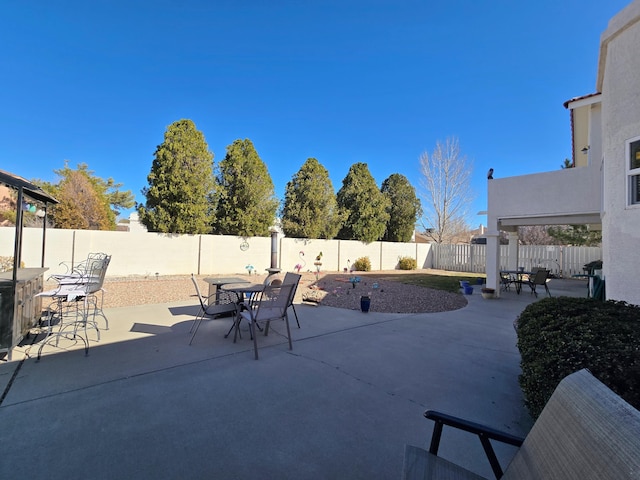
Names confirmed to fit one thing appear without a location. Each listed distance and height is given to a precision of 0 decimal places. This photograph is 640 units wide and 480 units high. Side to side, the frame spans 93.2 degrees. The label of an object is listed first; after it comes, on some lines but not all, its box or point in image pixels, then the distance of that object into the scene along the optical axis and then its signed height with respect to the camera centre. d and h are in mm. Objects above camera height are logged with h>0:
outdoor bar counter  3614 -893
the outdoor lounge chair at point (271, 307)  4250 -923
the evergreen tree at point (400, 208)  22344 +3149
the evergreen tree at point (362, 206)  19984 +2902
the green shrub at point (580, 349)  1869 -686
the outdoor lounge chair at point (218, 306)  4767 -1086
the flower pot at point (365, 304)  6957 -1274
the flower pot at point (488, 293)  9562 -1282
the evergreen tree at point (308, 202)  17781 +2715
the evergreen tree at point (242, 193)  15242 +2661
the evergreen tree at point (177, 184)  13227 +2612
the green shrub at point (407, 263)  20391 -886
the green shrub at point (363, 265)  18906 -1007
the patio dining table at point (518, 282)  10867 -1039
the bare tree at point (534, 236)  24639 +1504
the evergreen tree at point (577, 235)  14134 +976
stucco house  4625 +1846
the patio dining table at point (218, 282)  5961 -751
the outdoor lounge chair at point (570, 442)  910 -675
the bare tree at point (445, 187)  23641 +5127
